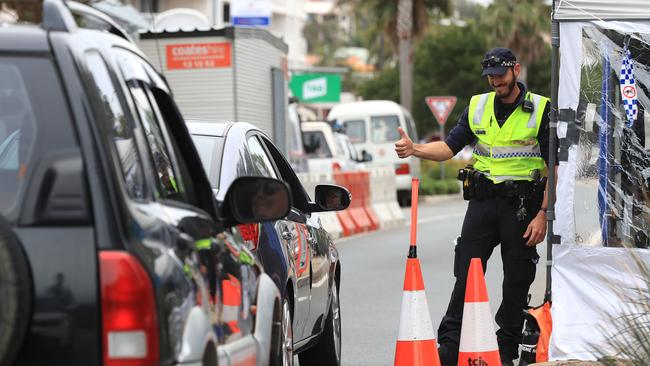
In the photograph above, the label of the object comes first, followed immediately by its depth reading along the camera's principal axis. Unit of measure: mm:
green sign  61000
